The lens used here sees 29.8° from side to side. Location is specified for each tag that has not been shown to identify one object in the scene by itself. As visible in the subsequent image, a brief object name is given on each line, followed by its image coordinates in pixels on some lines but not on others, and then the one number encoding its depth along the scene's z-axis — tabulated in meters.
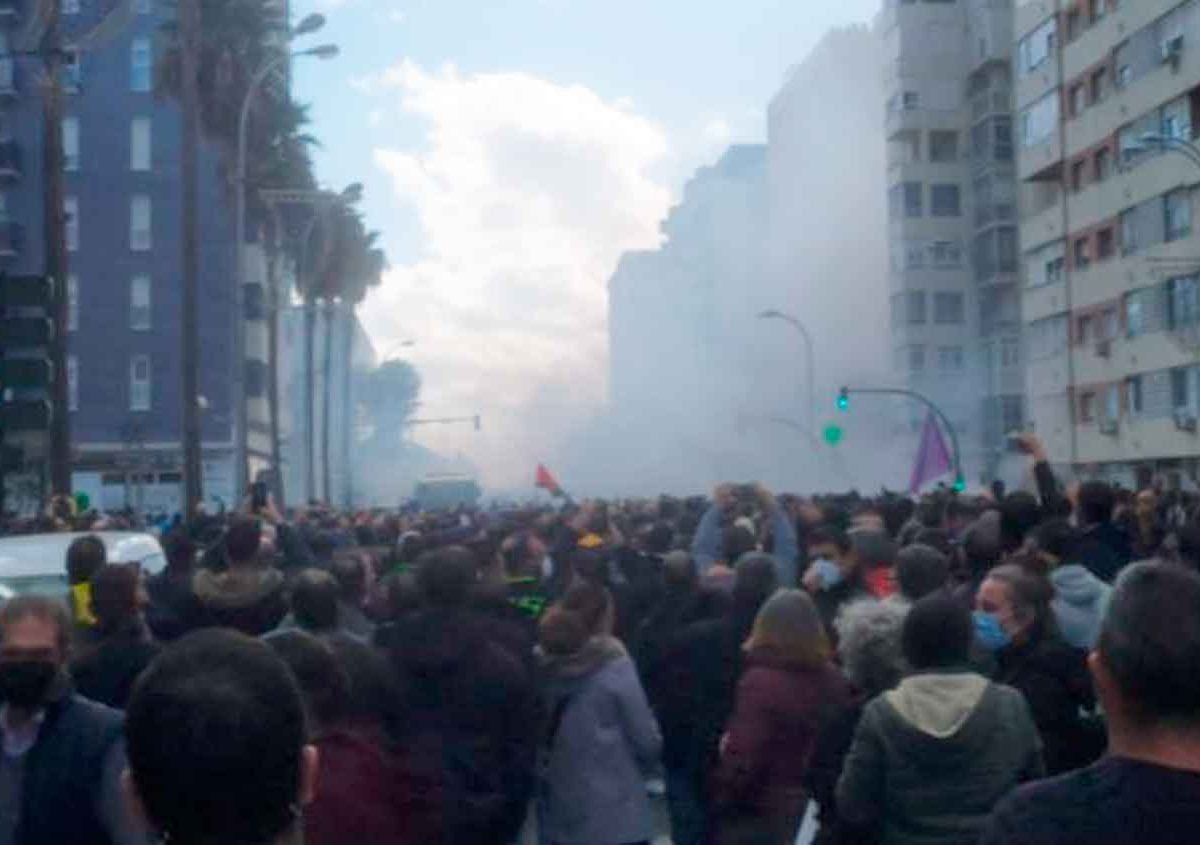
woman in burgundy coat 8.06
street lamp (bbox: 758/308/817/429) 67.05
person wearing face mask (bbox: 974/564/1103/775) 7.40
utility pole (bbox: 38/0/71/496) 22.81
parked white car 13.14
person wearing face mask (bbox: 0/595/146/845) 5.64
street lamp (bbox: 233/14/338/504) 39.53
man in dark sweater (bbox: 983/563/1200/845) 3.63
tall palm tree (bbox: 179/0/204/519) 33.50
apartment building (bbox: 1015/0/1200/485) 48.28
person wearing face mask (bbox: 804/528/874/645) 10.77
